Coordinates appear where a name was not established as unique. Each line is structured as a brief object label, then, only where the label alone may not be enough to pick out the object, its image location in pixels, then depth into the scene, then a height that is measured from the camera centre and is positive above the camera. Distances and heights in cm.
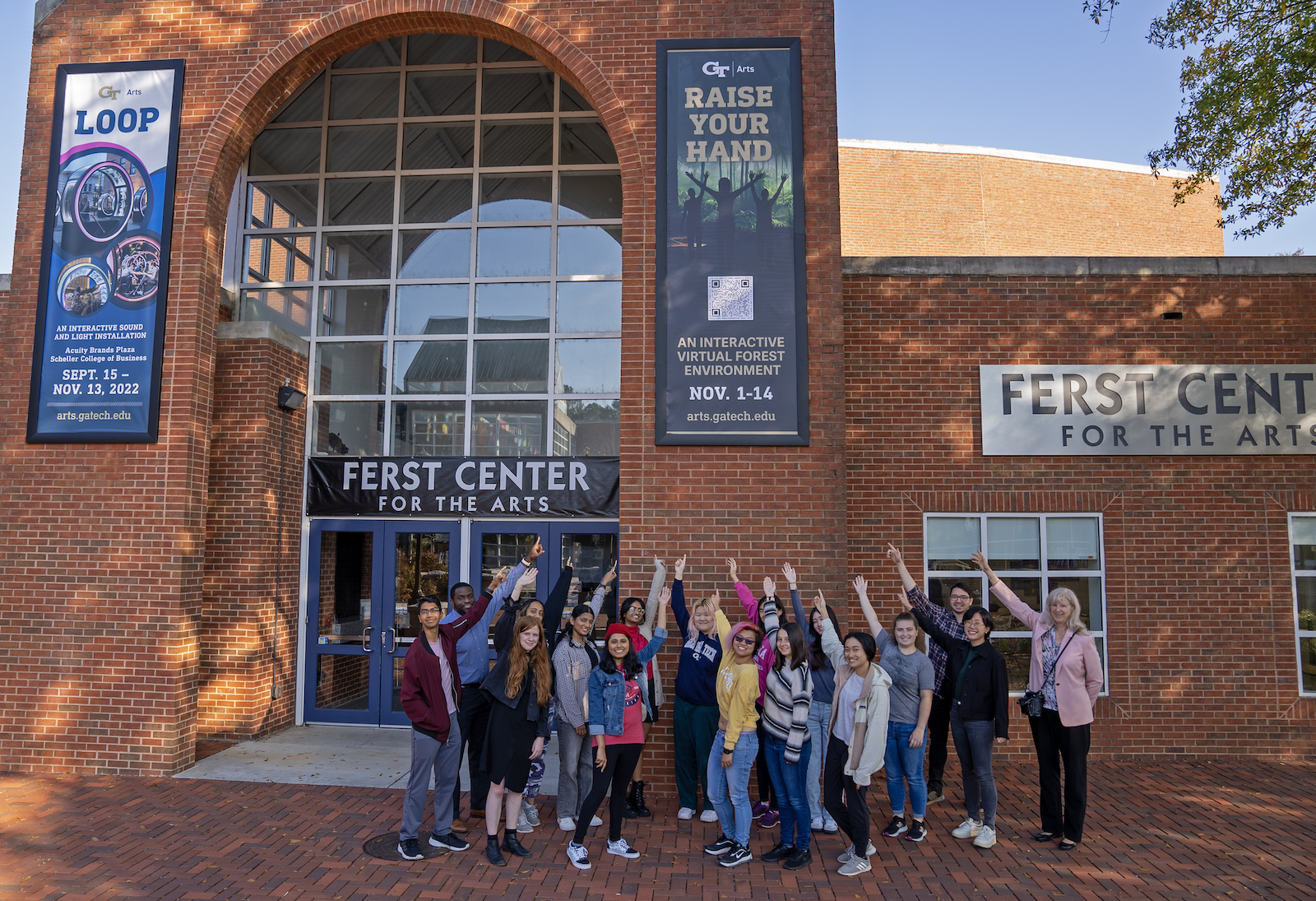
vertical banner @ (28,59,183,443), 805 +259
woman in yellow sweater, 555 -151
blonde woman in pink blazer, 590 -135
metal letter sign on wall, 854 +114
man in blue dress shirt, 640 -134
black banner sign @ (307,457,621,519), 930 +32
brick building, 771 +120
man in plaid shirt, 652 -117
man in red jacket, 569 -150
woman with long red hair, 562 -138
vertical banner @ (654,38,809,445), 753 +254
